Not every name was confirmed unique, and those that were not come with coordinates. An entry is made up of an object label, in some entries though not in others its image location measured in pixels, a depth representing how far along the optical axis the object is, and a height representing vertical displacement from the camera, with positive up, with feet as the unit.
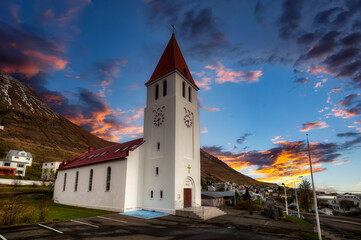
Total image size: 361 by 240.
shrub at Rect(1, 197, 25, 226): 50.34 -9.20
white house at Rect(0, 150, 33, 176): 238.68 +13.04
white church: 80.48 +6.20
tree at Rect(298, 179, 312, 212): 201.26 -16.85
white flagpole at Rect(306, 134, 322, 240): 43.80 -1.54
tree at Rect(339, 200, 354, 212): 311.56 -41.70
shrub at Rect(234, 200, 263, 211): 106.10 -15.94
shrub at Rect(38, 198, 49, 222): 57.84 -10.38
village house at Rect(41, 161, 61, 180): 236.22 +5.44
